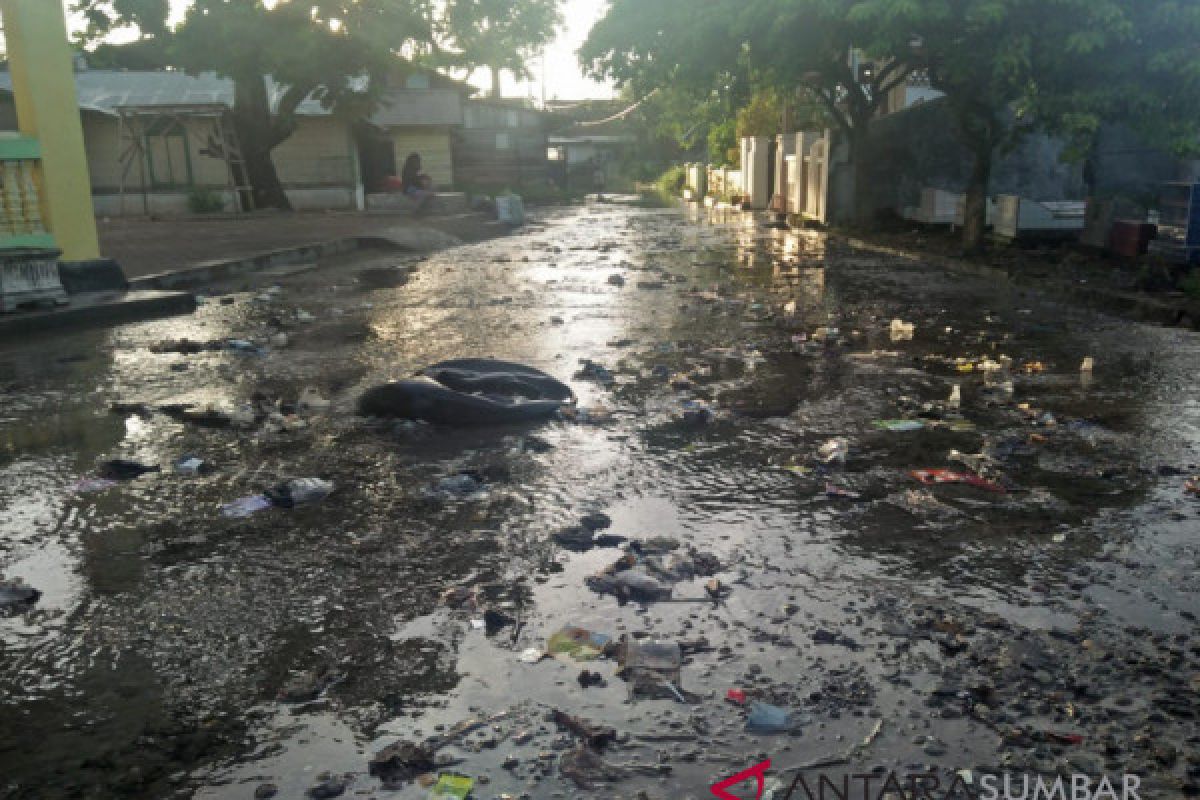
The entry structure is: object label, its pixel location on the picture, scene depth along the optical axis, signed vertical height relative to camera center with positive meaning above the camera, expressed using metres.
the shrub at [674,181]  46.50 -1.20
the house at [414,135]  35.75 +0.90
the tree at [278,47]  23.42 +2.70
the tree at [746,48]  15.34 +1.76
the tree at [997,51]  12.02 +1.20
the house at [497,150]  40.88 +0.33
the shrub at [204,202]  27.34 -0.98
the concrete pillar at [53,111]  9.96 +0.55
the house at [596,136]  60.00 +1.24
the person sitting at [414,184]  29.08 -0.71
